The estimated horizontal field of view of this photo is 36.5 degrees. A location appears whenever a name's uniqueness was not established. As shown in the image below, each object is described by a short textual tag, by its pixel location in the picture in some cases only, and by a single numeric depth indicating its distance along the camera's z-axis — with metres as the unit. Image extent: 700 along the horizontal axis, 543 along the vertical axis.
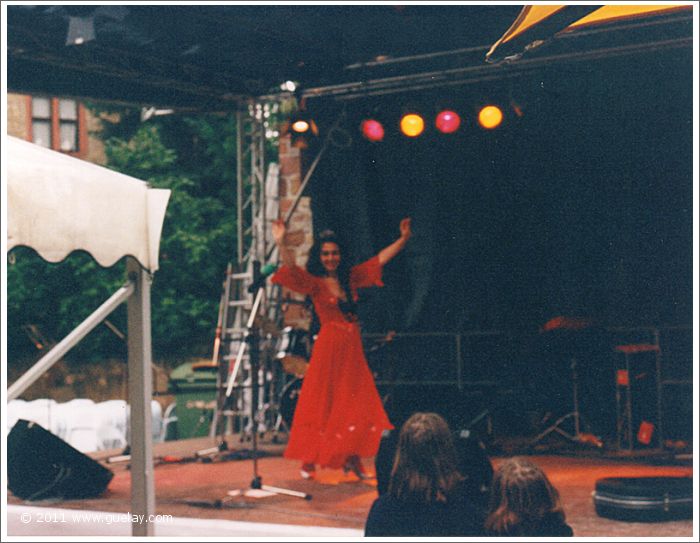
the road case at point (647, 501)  5.87
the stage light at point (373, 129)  9.19
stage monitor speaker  7.51
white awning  3.53
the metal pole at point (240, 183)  10.21
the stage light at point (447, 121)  8.85
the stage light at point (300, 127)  9.37
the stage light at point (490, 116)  8.73
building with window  24.36
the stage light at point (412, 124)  9.02
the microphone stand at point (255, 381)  7.18
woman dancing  7.44
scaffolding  10.19
